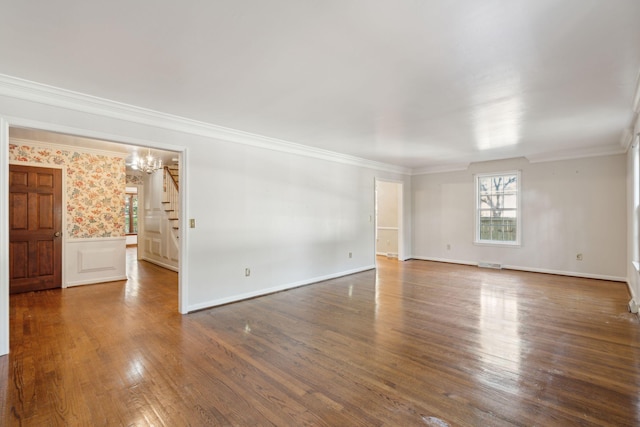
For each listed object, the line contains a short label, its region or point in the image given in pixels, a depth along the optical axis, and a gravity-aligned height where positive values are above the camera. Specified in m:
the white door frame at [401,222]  8.00 -0.20
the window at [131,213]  12.22 +0.07
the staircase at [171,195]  6.52 +0.43
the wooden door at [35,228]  4.81 -0.22
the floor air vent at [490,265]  6.81 -1.14
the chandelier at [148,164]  5.73 +0.98
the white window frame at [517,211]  6.56 +0.07
